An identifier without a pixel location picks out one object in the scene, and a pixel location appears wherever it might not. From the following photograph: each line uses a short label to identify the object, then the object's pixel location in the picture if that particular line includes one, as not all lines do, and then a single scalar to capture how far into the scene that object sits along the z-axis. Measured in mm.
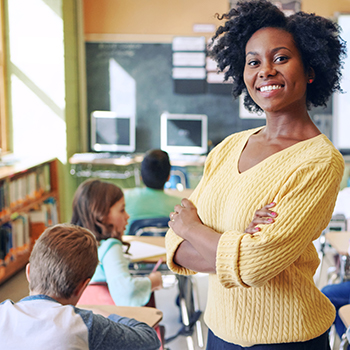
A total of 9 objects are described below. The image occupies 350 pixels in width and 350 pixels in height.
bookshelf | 4086
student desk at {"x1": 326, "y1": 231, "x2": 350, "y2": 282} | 2640
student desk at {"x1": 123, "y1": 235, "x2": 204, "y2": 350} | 2656
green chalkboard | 5527
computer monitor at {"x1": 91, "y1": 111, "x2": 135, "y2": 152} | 5414
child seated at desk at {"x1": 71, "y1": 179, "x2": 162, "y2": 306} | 1945
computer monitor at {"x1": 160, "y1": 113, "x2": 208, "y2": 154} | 5387
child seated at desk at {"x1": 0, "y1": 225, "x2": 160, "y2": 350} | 1159
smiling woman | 942
